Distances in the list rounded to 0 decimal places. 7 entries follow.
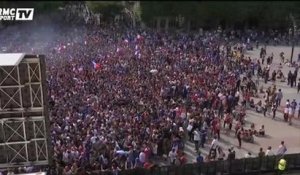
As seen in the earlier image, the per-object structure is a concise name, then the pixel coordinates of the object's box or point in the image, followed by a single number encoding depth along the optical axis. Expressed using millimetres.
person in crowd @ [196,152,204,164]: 17803
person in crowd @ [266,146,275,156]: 18902
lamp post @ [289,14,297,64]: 32703
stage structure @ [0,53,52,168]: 12375
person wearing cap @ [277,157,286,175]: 17594
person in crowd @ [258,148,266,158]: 18127
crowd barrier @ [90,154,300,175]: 17031
